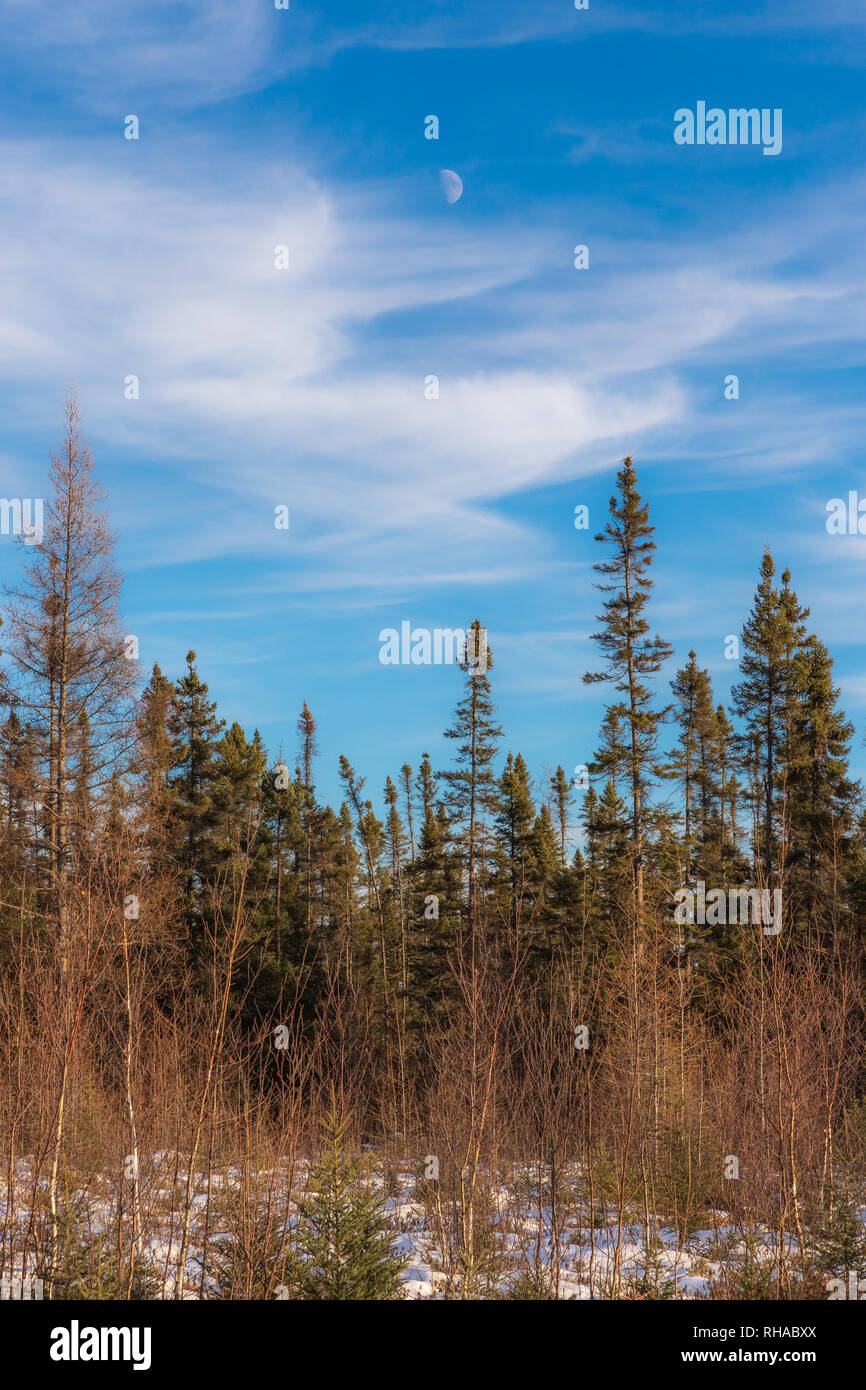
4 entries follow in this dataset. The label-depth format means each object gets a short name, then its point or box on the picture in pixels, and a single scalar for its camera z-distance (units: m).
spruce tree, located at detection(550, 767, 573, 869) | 77.62
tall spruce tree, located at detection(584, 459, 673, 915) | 37.25
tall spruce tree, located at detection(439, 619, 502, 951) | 41.94
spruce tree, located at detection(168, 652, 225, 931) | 46.34
